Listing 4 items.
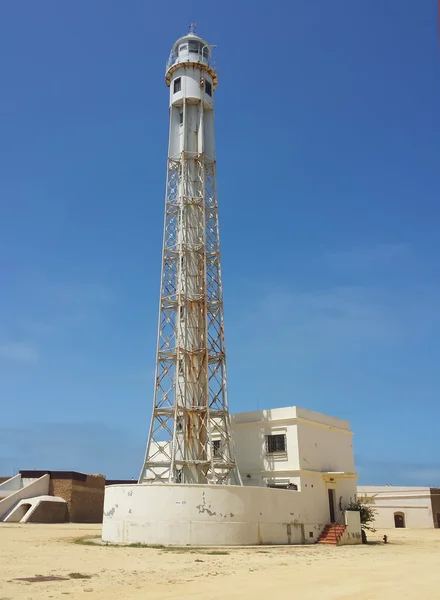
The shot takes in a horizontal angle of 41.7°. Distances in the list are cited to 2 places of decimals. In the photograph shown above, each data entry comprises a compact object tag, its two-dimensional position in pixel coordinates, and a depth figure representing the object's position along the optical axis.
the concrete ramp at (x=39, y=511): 43.73
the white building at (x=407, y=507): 51.06
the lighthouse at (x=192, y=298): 31.50
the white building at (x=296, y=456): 31.66
